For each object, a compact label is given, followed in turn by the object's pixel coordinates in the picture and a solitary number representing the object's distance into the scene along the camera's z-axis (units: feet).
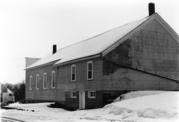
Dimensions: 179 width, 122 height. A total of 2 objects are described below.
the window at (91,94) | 96.88
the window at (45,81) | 144.38
